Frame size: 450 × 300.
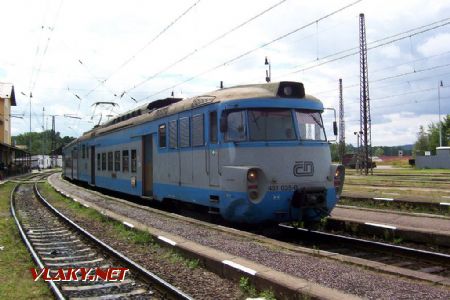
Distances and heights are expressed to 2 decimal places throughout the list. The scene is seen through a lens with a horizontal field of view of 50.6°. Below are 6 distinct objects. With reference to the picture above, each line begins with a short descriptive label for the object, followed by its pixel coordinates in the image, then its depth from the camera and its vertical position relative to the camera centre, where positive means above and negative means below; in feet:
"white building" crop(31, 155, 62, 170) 296.51 +1.93
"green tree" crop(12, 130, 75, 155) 520.01 +30.22
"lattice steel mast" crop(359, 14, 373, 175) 123.95 +16.79
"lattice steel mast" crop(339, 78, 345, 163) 197.98 +14.84
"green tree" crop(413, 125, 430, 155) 328.29 +11.14
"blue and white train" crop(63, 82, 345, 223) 30.48 +0.40
